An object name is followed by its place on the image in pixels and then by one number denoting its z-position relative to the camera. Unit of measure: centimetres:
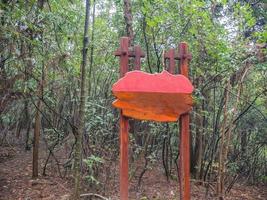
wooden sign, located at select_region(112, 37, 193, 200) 227
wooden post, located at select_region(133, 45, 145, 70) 240
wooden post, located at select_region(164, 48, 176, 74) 247
